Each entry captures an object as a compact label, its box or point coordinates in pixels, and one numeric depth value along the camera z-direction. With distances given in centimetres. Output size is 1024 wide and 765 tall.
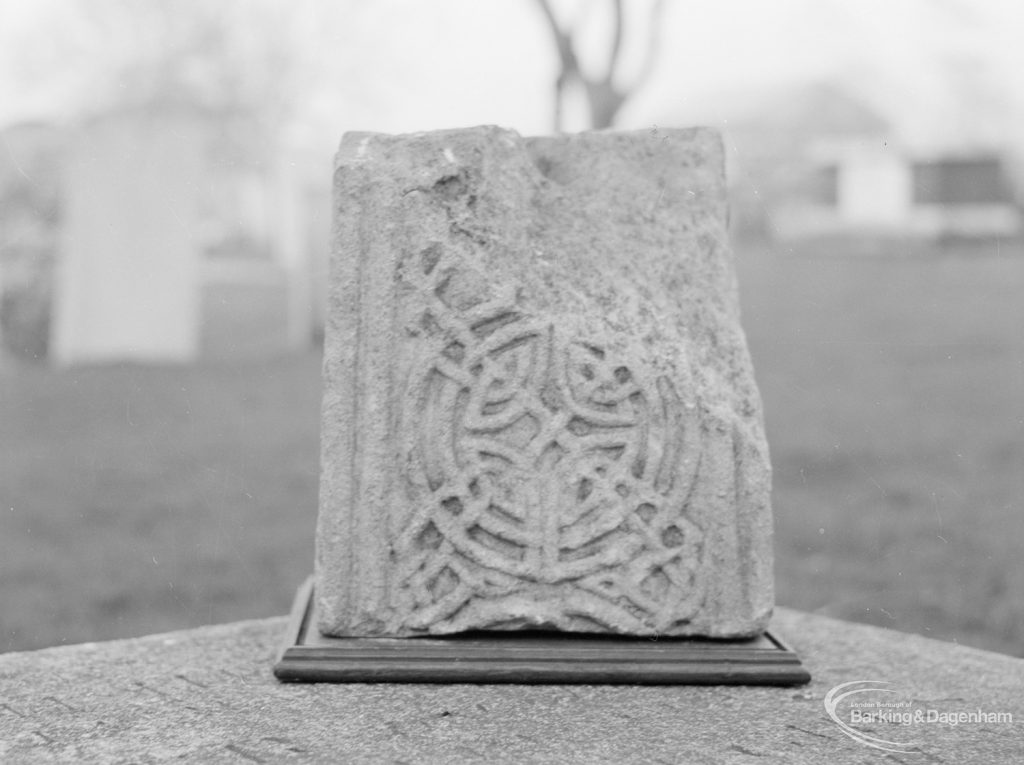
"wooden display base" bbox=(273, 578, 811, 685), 222
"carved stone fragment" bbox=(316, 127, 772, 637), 227
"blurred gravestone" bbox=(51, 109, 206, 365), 664
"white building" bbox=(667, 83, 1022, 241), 1068
